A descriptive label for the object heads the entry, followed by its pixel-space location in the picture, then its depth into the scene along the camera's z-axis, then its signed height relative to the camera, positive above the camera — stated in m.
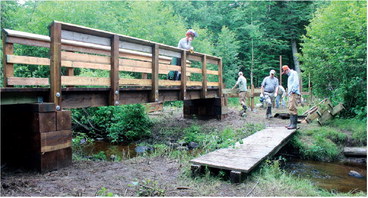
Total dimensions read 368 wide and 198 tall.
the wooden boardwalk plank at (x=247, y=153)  4.86 -1.13
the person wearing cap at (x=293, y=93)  9.12 +0.10
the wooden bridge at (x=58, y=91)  4.74 +0.14
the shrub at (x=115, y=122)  9.89 -0.87
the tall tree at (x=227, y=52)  25.91 +4.00
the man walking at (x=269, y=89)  11.95 +0.29
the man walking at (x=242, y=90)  13.43 +0.29
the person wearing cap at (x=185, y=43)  9.87 +1.84
